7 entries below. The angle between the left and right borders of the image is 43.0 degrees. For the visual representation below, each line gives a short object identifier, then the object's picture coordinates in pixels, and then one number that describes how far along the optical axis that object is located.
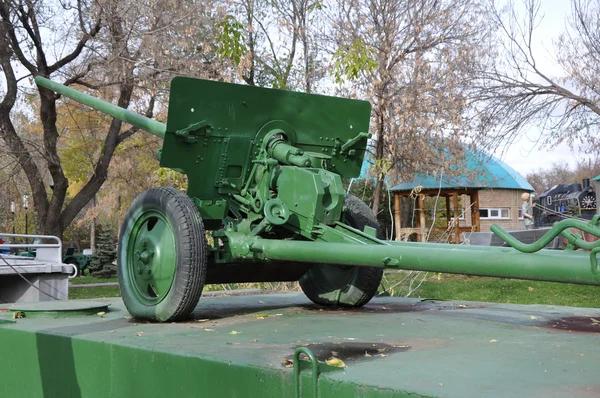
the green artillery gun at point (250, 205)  4.36
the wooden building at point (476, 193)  22.64
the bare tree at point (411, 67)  17.98
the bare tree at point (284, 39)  17.20
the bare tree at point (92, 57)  13.71
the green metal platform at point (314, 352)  2.48
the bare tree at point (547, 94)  15.16
